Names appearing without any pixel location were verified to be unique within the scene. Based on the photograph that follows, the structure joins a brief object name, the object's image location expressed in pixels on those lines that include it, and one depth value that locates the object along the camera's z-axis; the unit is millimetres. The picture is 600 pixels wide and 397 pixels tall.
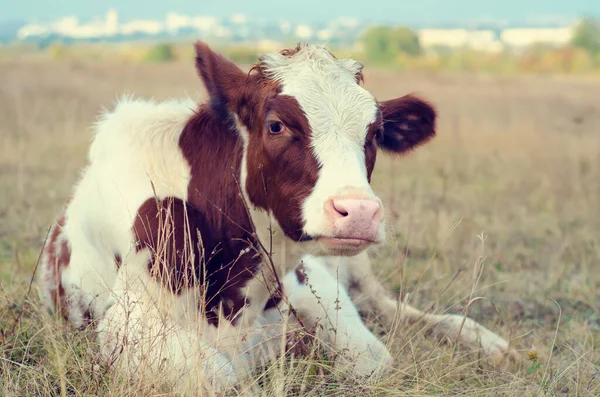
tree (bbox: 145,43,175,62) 68562
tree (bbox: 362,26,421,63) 57719
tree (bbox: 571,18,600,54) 77875
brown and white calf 4199
